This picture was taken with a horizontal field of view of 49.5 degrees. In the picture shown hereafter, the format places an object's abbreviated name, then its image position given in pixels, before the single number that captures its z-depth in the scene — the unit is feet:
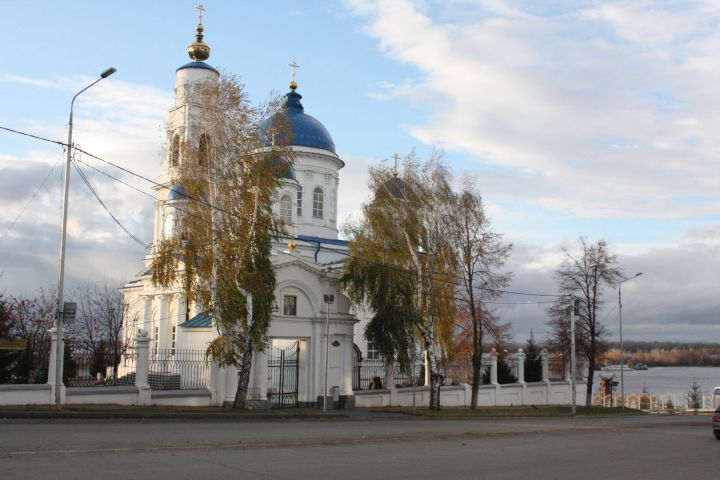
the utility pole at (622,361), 152.85
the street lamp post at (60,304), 74.79
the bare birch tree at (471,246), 114.32
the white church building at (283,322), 97.71
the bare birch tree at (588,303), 145.18
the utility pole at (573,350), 123.55
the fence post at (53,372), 77.41
